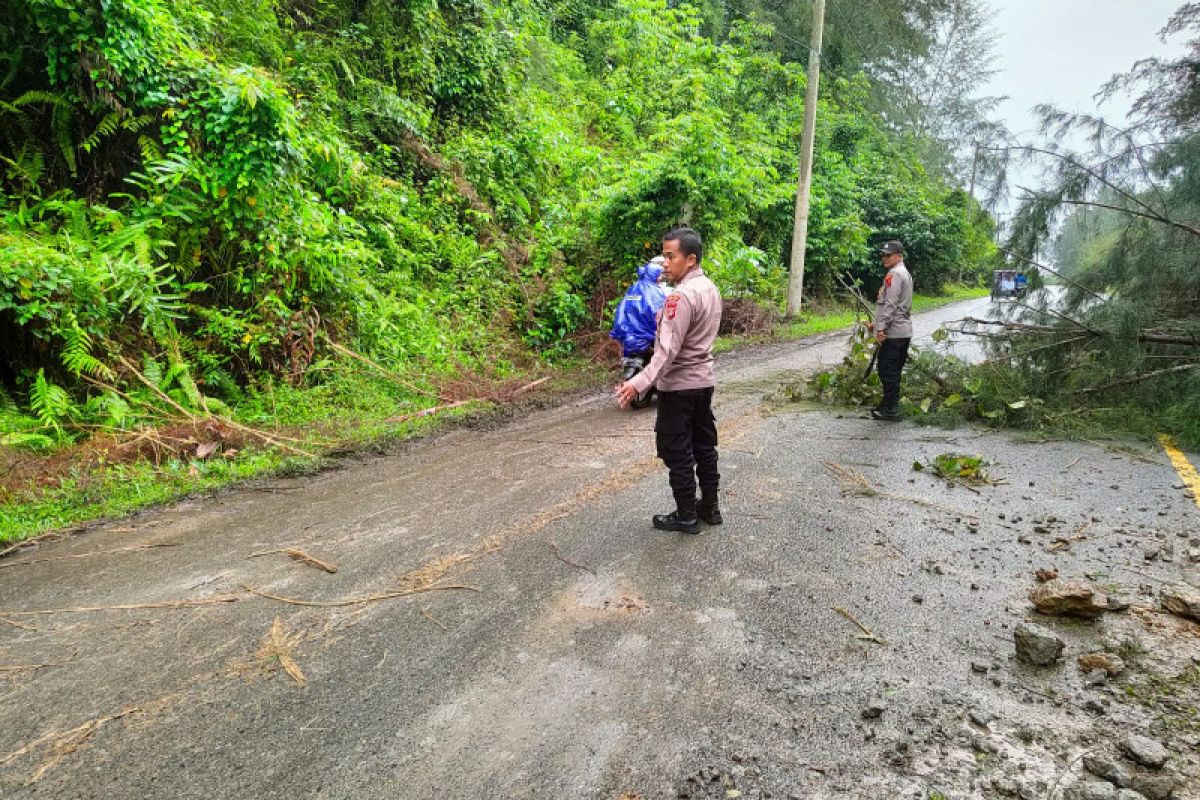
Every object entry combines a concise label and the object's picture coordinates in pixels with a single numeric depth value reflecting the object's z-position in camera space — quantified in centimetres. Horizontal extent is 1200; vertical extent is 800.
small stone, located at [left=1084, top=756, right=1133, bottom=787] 215
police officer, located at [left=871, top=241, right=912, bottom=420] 743
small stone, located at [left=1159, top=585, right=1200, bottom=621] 316
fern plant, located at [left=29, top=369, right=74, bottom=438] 559
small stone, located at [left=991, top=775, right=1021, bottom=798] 214
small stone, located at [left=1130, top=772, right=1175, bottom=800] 208
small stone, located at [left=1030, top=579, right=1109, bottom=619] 316
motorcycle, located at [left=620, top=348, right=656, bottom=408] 838
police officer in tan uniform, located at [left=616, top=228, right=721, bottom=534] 425
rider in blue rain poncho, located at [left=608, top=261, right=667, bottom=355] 827
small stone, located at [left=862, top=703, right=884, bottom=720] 251
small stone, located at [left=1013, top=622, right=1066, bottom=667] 279
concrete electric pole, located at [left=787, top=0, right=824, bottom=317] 1578
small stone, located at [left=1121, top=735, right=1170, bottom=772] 220
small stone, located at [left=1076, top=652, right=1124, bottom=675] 276
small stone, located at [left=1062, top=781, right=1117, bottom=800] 205
